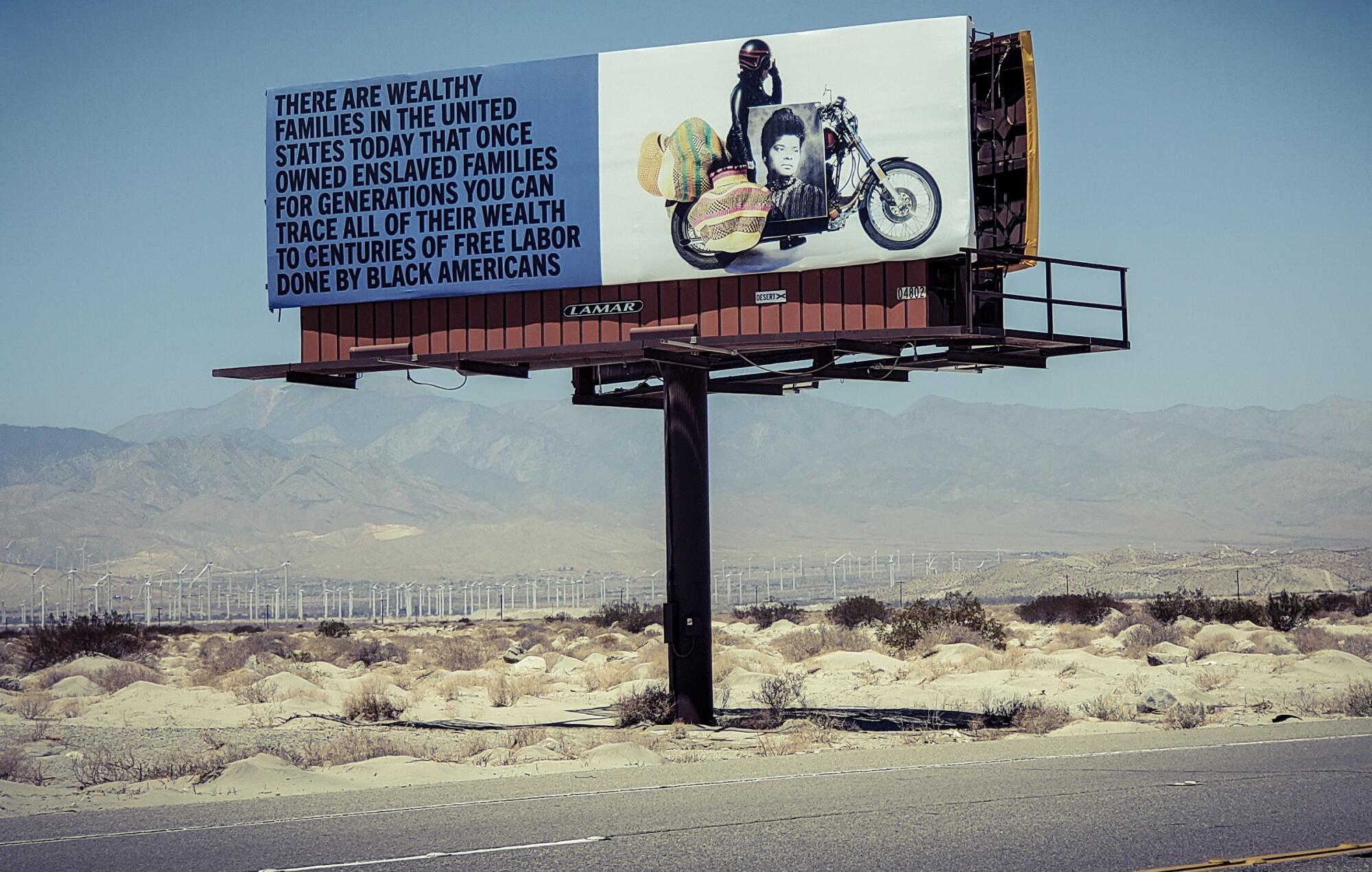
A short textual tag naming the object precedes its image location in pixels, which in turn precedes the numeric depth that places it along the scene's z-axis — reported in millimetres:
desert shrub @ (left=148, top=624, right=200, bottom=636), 67875
